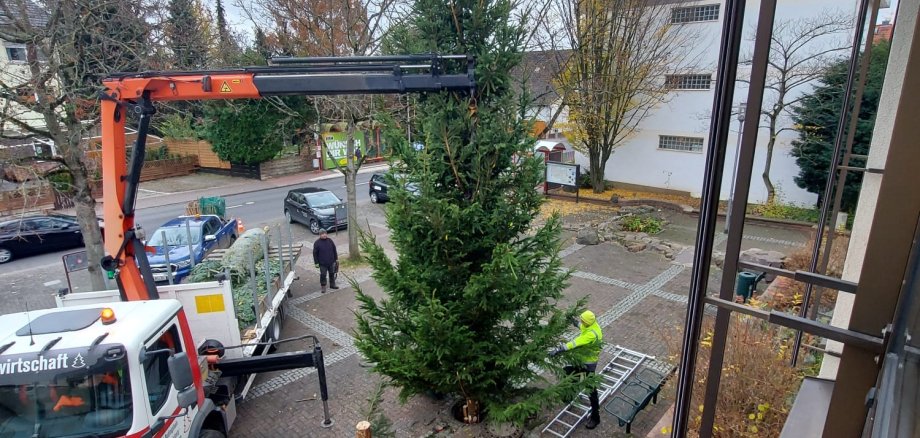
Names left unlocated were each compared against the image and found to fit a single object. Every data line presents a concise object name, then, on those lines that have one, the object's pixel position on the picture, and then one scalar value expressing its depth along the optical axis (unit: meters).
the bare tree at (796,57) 17.73
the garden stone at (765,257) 12.53
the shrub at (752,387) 5.67
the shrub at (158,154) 30.05
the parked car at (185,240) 11.93
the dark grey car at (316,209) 18.55
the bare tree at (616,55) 19.58
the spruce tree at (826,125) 16.56
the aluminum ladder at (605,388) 6.88
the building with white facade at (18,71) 8.33
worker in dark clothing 12.38
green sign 28.35
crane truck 4.37
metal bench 6.59
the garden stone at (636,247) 15.91
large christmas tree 6.10
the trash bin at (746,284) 10.76
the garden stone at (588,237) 16.61
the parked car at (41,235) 15.83
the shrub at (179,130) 30.72
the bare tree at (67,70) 8.62
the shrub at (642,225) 18.00
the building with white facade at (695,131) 19.17
